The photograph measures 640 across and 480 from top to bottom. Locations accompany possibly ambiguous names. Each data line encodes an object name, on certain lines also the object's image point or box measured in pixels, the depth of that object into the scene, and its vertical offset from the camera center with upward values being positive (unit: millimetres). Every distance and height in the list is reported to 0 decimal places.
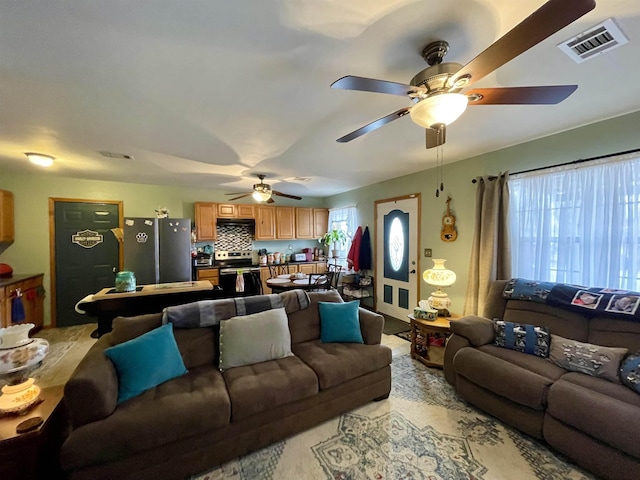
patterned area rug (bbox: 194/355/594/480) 1620 -1486
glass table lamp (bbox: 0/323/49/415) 1419 -723
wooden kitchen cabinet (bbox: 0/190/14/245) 3654 +268
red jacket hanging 5141 -345
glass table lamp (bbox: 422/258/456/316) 2986 -531
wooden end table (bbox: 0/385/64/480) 1280 -1089
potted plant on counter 5875 -66
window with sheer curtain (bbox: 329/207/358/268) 5711 +285
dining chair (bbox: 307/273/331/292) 4153 -766
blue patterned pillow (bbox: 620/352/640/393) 1675 -911
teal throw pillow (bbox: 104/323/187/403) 1657 -856
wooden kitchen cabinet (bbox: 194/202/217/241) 5207 +313
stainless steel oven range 5162 -688
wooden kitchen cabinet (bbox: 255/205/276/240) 5797 +300
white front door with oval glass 4203 -359
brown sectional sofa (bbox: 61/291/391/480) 1407 -1071
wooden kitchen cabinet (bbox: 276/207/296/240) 6031 +287
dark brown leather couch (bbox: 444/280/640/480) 1484 -1051
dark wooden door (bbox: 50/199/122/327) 4242 -284
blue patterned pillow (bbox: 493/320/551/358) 2152 -889
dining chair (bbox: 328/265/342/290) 4502 -784
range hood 5602 +295
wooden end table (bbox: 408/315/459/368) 2775 -1103
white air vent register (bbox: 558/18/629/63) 1295 +1029
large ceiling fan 1078 +739
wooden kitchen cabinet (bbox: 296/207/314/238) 6238 +319
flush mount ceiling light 3031 +920
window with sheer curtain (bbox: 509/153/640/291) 2230 +109
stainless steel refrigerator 4078 -224
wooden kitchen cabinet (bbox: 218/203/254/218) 5434 +534
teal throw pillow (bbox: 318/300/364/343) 2439 -843
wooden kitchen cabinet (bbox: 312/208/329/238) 6461 +344
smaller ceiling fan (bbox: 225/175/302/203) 3930 +670
